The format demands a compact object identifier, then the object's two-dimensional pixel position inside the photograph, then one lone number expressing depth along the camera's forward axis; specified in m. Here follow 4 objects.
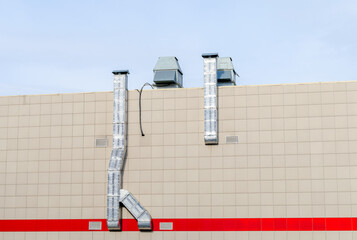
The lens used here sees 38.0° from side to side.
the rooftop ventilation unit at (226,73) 44.50
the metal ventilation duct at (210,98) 38.28
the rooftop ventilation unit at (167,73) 43.69
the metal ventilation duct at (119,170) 38.09
